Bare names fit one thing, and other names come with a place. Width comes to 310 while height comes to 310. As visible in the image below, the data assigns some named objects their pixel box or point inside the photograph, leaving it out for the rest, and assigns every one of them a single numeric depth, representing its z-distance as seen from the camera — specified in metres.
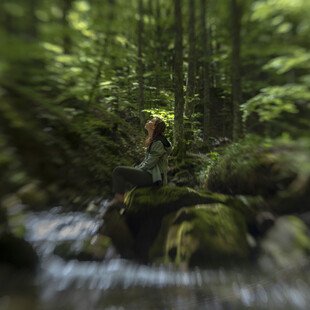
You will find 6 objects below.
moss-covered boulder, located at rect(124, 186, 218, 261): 5.51
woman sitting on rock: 5.80
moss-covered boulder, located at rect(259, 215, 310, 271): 4.64
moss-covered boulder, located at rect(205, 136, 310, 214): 5.90
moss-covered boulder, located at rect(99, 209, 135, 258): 5.14
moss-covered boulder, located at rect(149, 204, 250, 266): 4.62
